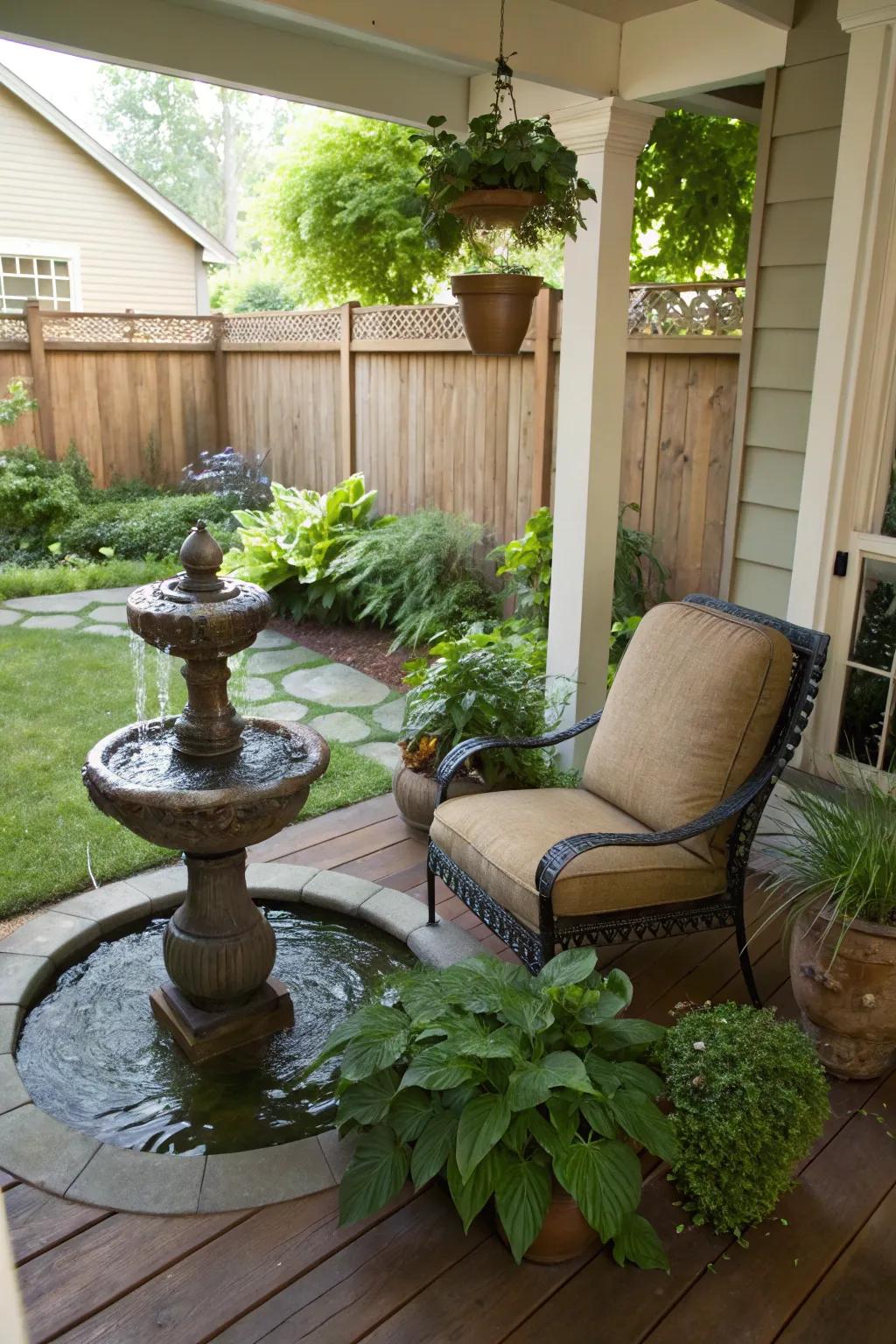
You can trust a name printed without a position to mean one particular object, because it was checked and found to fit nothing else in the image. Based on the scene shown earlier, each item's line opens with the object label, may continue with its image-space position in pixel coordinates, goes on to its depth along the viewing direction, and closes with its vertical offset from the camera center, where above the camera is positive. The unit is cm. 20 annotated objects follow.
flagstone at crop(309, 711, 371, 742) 476 -158
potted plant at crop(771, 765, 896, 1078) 243 -124
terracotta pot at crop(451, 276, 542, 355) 294 +19
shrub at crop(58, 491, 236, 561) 773 -114
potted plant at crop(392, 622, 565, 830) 357 -115
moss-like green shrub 205 -140
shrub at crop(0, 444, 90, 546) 767 -96
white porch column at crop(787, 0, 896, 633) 297 +19
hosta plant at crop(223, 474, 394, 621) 639 -104
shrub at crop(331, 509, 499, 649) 569 -110
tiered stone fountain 238 -96
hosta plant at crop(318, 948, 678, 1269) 192 -135
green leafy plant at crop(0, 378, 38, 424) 784 -28
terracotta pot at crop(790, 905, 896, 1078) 244 -140
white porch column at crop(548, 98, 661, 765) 346 -6
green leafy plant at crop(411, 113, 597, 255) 265 +51
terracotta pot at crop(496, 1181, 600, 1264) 200 -160
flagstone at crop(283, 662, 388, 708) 525 -157
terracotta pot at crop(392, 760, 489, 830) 359 -142
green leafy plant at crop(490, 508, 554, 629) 490 -84
